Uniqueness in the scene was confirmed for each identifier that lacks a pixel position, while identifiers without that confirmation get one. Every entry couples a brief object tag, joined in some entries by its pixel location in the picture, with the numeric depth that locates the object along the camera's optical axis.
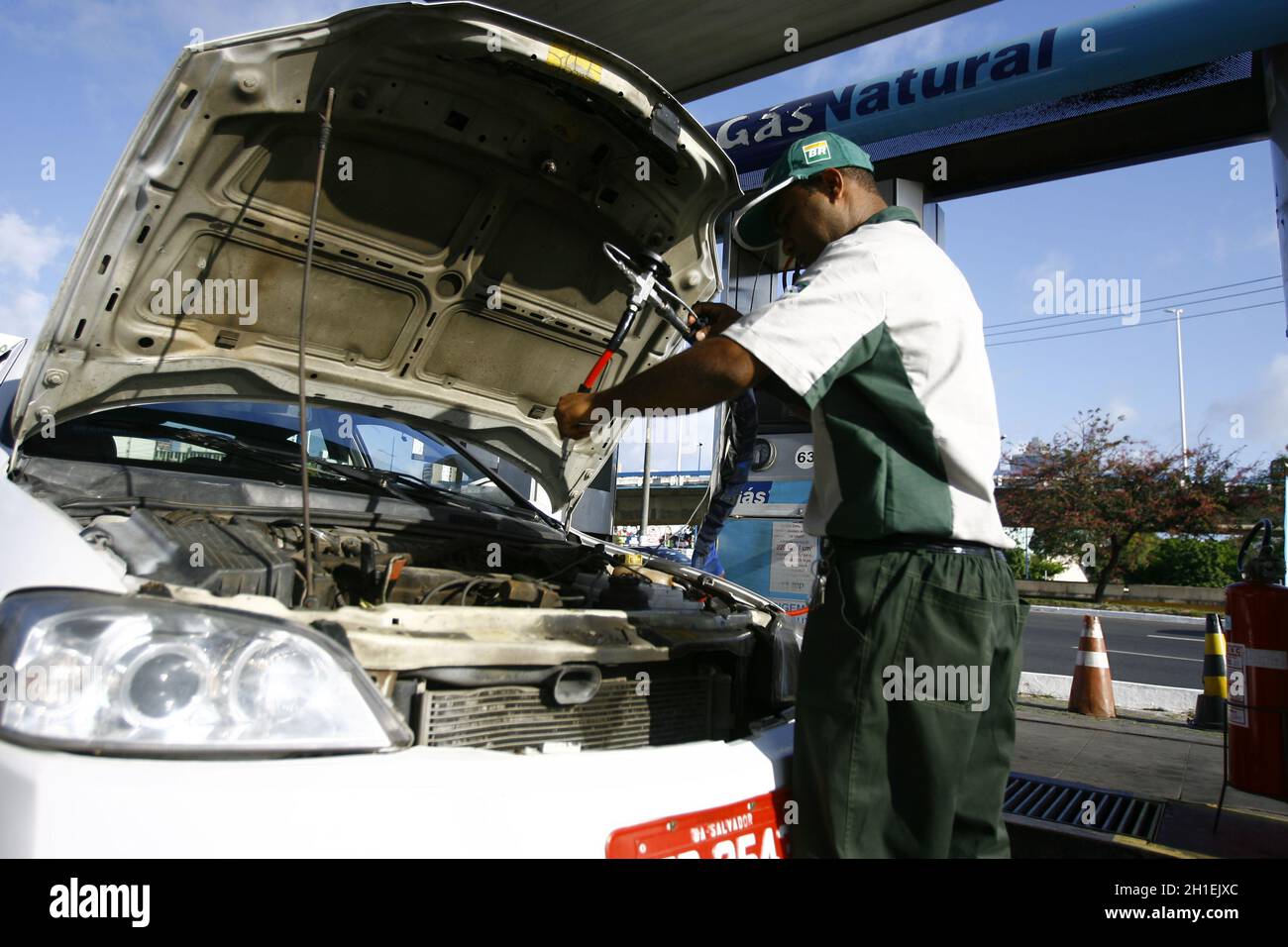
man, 1.46
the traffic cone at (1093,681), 5.36
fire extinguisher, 2.99
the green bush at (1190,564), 21.39
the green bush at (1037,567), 25.05
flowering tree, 19.72
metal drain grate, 2.98
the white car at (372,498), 1.14
